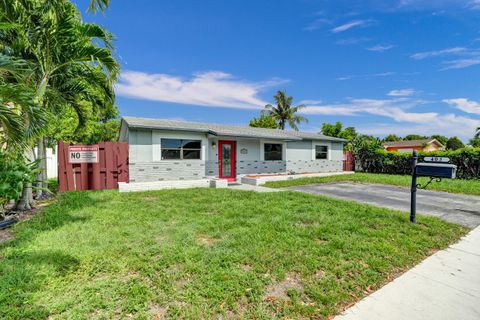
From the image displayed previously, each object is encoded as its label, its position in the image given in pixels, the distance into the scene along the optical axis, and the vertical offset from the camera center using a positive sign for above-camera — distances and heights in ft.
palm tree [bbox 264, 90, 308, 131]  111.96 +22.61
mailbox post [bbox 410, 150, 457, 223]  16.42 -0.84
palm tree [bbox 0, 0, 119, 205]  19.22 +10.25
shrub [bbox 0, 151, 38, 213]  9.63 -0.72
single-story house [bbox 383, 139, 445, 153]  129.46 +7.47
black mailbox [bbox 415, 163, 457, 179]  16.34 -0.86
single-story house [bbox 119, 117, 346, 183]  35.55 +1.40
